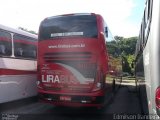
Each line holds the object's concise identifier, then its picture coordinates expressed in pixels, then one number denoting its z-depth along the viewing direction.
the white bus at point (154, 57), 2.18
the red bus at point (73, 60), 4.53
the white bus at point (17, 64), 5.06
